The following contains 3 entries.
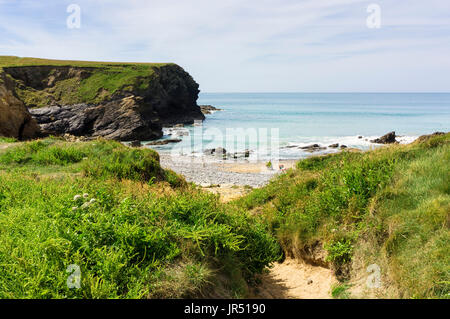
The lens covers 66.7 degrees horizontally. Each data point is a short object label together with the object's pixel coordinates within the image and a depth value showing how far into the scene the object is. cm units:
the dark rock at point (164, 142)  4788
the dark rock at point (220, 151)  3877
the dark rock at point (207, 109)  10920
